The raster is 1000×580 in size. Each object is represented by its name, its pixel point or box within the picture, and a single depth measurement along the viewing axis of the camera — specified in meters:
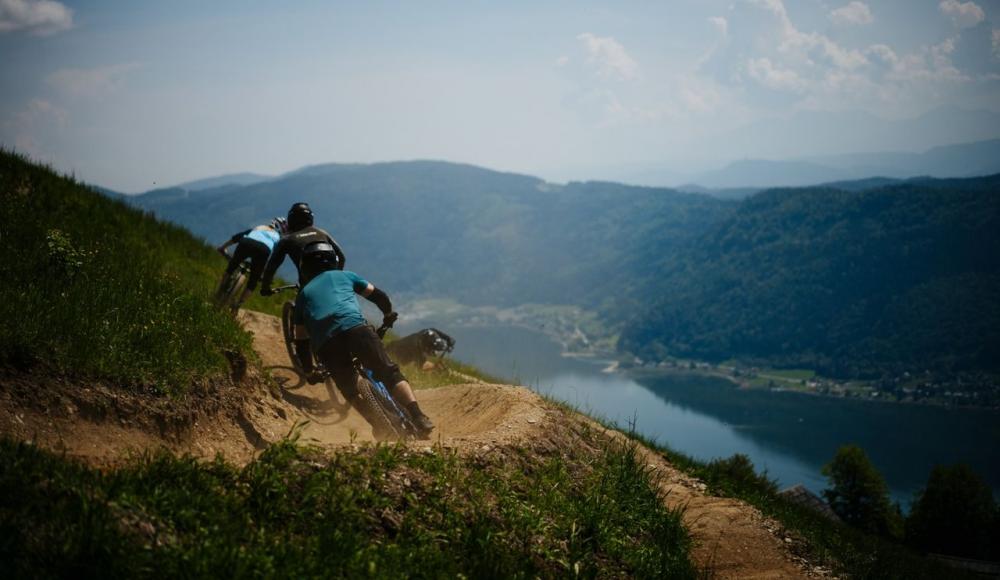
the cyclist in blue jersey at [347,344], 6.80
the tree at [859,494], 51.16
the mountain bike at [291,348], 9.12
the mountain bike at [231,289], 10.26
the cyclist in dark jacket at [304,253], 7.48
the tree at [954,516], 46.41
